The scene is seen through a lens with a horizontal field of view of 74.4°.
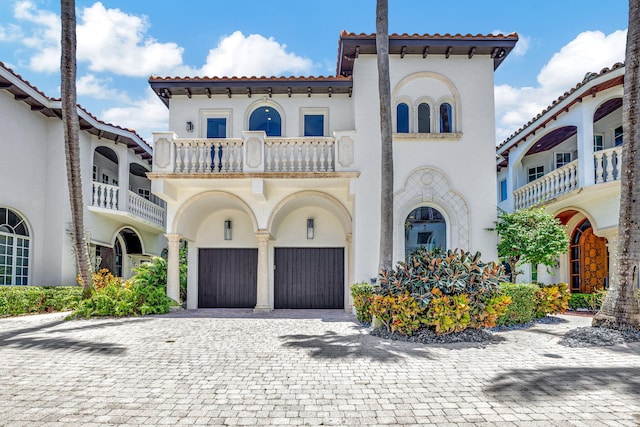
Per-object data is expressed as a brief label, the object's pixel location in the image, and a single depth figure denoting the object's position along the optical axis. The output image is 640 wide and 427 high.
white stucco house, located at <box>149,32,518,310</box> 12.01
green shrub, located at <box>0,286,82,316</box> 11.72
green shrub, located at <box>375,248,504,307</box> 8.40
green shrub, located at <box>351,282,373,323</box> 10.47
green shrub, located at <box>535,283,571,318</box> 10.73
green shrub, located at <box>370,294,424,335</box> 8.32
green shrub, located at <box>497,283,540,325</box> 9.98
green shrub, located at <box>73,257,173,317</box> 11.39
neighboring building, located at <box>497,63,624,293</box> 12.62
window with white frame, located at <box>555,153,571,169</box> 17.33
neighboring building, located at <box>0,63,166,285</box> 12.84
